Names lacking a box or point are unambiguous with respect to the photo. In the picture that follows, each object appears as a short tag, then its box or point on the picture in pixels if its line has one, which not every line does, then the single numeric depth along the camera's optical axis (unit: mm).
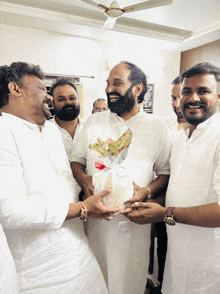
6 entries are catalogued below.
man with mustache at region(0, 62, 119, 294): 1001
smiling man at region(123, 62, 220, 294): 1129
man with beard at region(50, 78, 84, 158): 1887
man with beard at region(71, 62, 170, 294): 1393
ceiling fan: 2951
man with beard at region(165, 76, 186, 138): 2238
